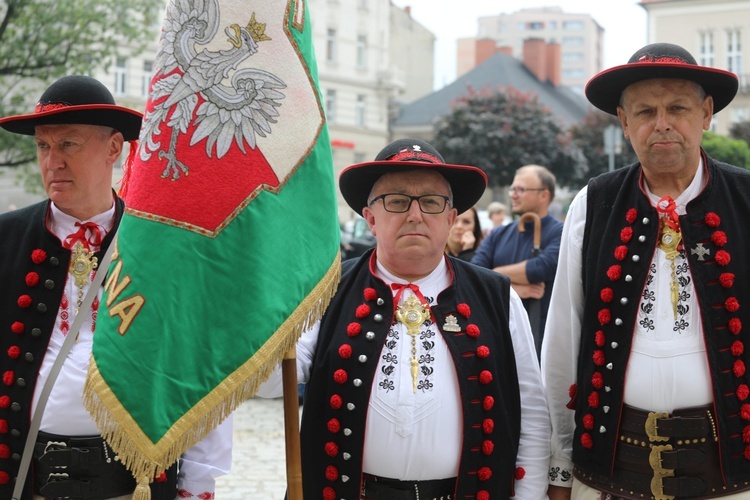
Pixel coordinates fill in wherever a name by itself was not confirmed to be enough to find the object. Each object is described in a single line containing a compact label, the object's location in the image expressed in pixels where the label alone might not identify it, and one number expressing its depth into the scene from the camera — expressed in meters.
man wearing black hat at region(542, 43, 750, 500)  3.39
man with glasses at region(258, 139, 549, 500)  3.43
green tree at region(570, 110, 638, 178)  42.69
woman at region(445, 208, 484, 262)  7.99
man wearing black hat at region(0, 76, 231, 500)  3.44
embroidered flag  2.86
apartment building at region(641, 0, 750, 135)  51.47
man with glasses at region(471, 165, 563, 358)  6.67
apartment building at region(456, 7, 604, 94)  127.94
